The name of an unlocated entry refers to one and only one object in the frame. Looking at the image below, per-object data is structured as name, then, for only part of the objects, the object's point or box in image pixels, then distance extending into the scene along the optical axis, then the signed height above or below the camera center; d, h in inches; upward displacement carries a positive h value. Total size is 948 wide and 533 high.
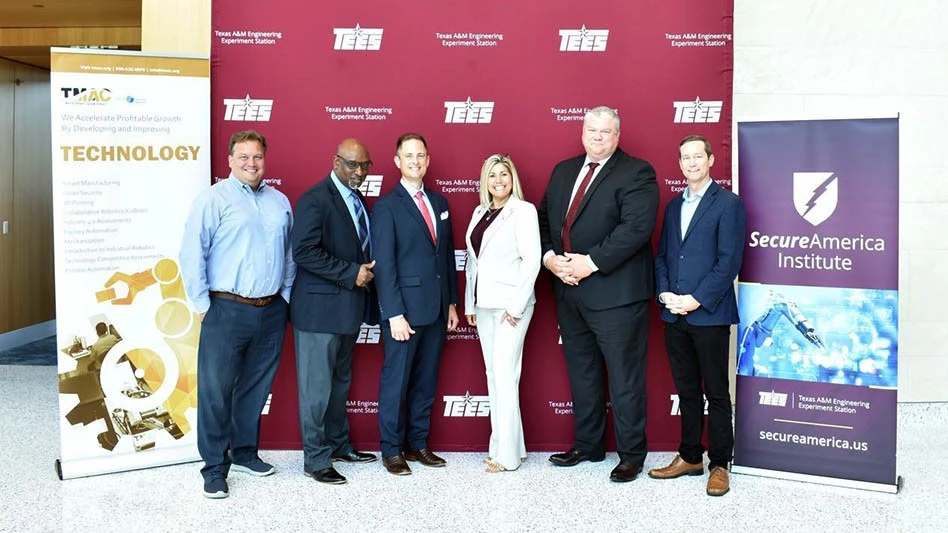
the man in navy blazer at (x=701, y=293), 136.5 -7.7
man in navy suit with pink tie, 143.0 -8.0
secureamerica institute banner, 137.3 -9.7
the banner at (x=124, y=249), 142.5 +0.0
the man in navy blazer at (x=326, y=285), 137.7 -6.7
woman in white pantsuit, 144.3 -6.7
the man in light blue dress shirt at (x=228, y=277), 134.6 -5.1
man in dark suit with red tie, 141.9 -1.2
